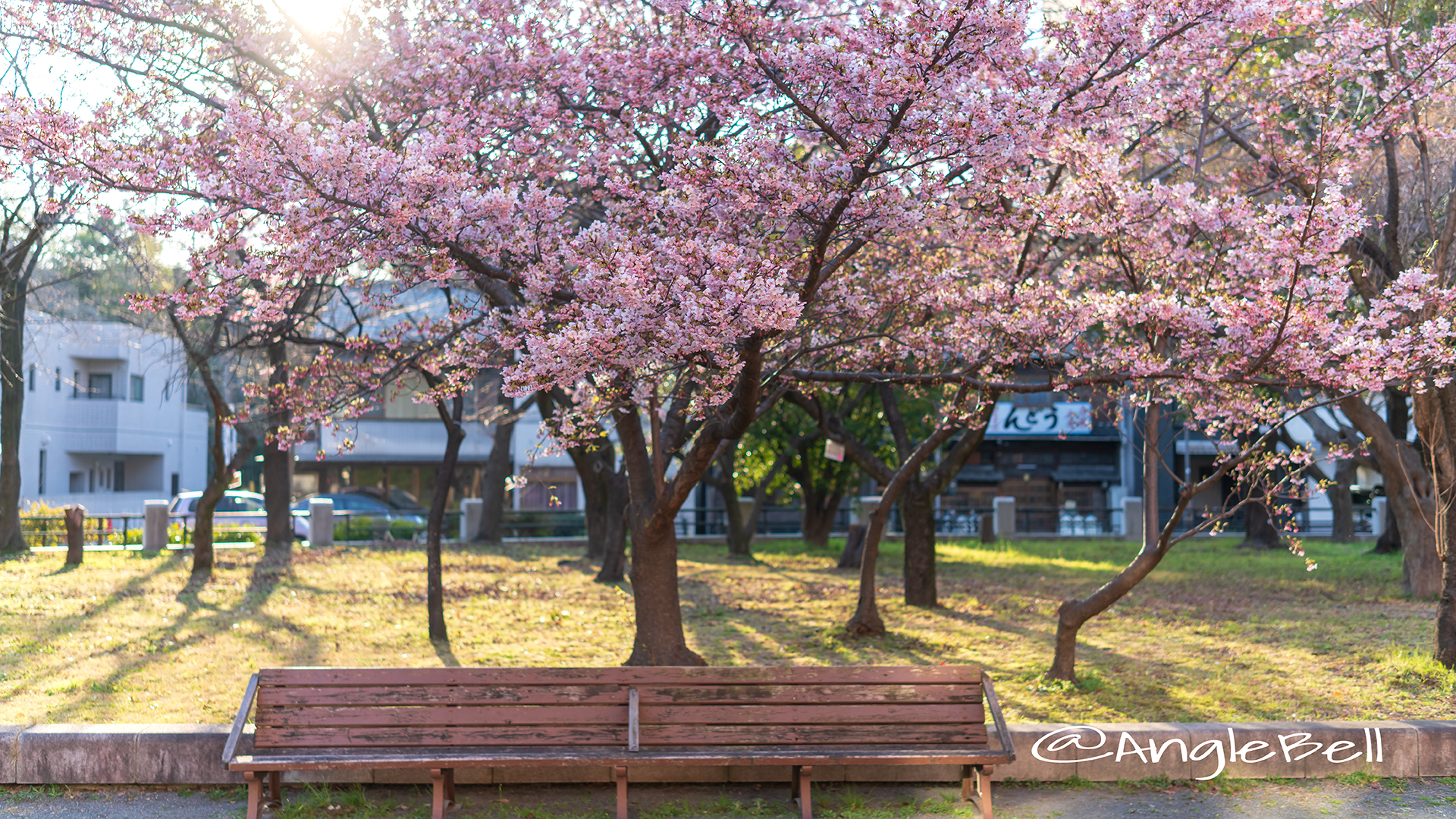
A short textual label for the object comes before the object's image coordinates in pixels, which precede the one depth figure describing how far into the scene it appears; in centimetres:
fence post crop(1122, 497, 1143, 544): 2941
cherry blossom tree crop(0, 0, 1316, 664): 641
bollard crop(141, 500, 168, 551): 2208
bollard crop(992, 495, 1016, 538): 2948
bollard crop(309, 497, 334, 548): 2498
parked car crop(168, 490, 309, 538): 2819
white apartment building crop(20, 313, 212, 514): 3753
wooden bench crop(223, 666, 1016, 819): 625
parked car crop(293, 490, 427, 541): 2686
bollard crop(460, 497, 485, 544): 2712
